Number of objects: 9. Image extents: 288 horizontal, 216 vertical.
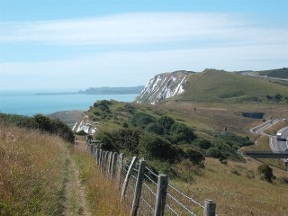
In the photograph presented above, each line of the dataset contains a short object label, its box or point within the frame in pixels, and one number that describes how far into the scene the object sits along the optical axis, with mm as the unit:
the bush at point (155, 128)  103112
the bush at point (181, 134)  87638
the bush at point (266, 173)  50562
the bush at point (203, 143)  84375
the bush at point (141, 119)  112700
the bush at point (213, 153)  68438
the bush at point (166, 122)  117850
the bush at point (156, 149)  40312
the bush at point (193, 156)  46162
